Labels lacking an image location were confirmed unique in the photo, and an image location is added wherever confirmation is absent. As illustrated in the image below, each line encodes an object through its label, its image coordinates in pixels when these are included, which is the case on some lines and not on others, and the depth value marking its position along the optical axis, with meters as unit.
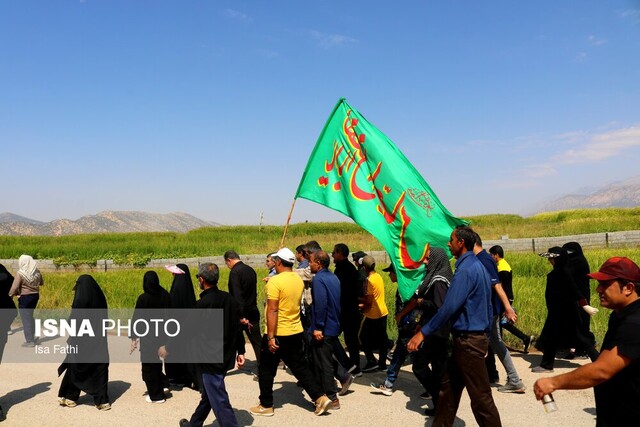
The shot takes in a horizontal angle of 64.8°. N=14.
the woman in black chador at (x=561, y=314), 6.75
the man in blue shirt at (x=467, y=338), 4.25
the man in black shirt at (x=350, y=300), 6.88
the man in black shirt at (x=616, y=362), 2.59
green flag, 6.31
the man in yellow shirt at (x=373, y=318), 7.00
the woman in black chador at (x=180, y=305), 6.52
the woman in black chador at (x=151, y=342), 6.02
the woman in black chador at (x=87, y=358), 5.85
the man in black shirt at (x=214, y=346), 4.82
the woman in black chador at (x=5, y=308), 6.22
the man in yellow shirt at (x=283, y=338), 5.47
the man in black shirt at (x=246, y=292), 6.83
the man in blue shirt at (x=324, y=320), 5.77
